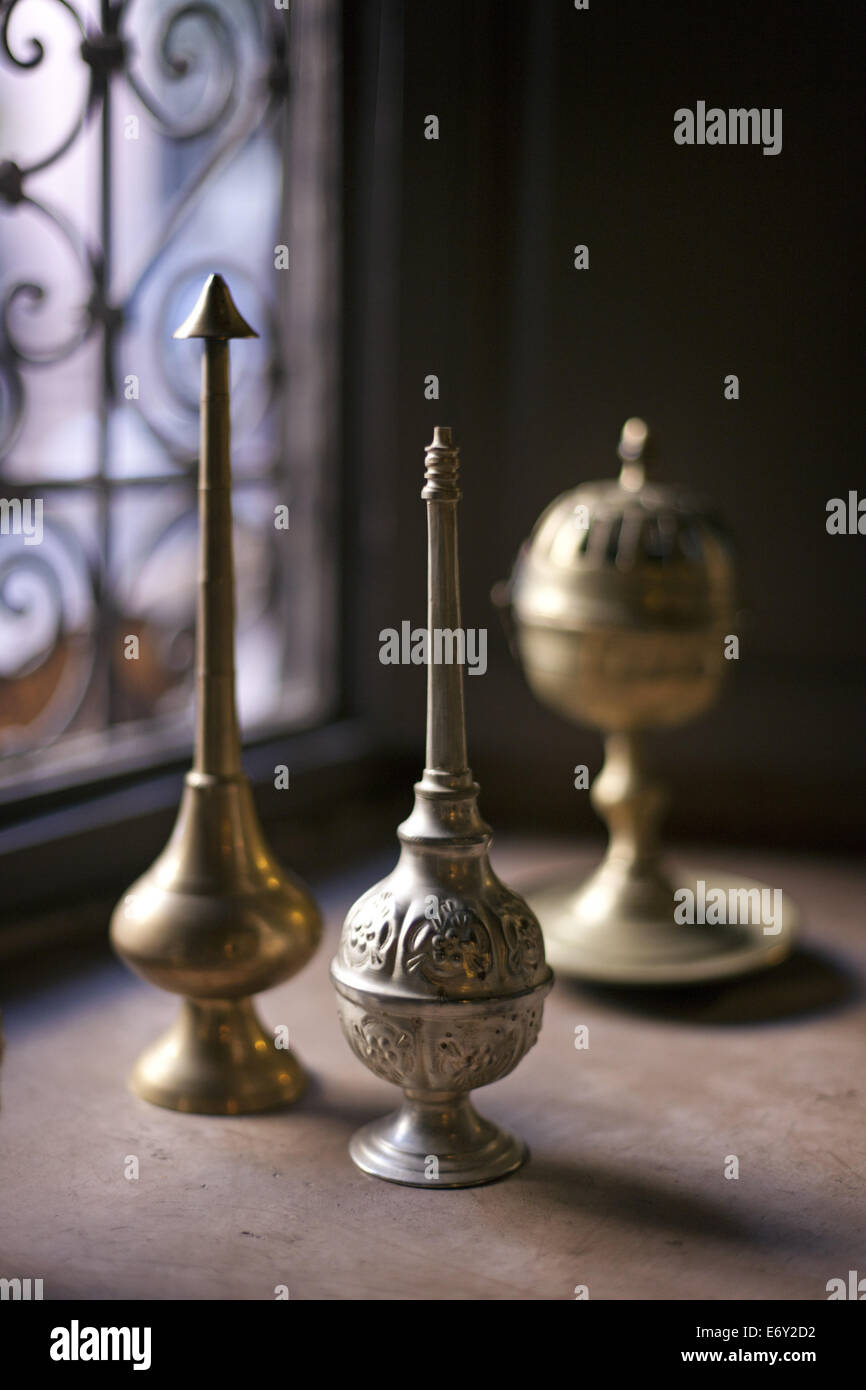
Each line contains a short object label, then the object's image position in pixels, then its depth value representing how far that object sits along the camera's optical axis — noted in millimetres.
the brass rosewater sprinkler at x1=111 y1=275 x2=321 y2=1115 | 1181
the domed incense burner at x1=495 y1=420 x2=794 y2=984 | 1532
